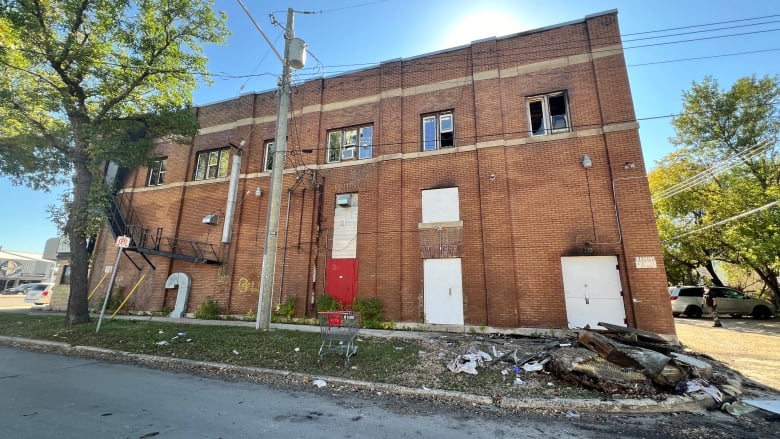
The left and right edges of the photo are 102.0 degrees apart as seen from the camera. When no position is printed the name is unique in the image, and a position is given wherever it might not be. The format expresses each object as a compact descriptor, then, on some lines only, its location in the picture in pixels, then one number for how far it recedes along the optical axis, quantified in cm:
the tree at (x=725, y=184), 1628
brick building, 1020
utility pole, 925
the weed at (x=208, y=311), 1343
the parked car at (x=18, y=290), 3762
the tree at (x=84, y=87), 1055
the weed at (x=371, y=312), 1142
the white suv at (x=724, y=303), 1703
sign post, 1021
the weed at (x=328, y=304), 1202
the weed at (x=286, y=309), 1246
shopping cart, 692
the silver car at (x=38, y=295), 1770
